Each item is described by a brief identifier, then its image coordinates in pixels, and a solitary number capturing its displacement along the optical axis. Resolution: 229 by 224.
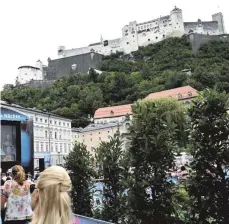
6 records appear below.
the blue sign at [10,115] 15.17
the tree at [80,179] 10.98
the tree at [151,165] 7.44
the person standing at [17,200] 4.98
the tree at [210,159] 6.95
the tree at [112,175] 9.48
